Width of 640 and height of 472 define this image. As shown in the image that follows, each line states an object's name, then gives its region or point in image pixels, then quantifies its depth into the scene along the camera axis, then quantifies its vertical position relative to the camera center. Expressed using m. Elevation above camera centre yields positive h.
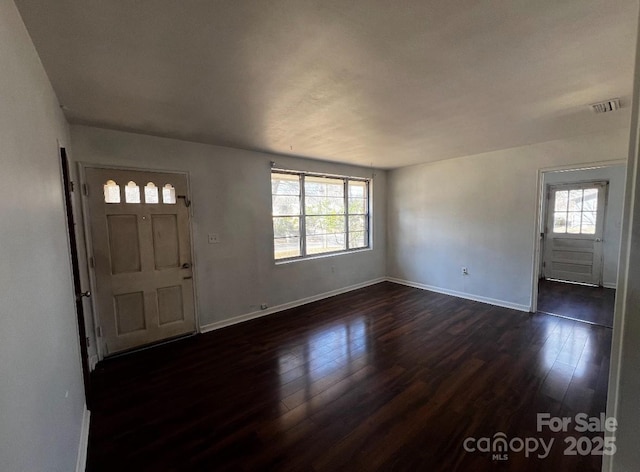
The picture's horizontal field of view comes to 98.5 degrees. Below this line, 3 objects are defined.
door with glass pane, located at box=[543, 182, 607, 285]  5.28 -0.47
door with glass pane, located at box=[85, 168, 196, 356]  2.87 -0.43
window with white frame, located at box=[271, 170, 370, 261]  4.34 +0.01
